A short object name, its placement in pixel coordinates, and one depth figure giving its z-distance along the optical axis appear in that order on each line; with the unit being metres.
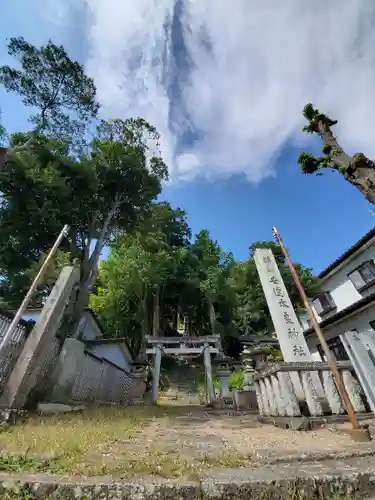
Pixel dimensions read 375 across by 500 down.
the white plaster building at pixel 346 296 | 12.19
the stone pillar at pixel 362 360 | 4.46
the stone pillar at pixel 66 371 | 7.33
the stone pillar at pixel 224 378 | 15.04
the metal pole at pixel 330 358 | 3.98
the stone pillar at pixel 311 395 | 4.94
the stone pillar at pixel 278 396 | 5.31
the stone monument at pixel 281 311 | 9.10
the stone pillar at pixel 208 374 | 14.47
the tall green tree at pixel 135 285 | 22.47
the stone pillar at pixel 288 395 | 5.01
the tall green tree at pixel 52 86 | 14.12
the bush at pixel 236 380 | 18.12
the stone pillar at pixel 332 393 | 4.97
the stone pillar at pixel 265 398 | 6.30
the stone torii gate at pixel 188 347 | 15.57
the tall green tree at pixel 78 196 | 13.05
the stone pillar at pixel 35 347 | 5.91
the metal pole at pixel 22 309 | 5.91
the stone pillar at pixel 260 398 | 6.74
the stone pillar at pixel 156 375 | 14.48
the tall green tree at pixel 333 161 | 7.11
